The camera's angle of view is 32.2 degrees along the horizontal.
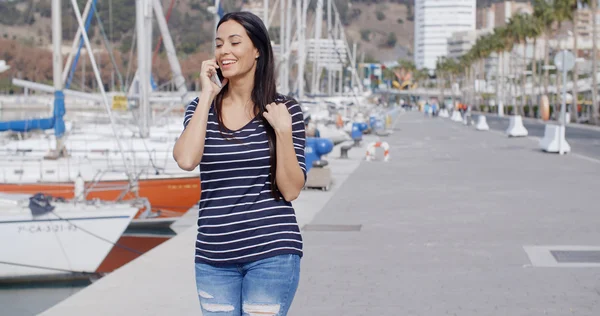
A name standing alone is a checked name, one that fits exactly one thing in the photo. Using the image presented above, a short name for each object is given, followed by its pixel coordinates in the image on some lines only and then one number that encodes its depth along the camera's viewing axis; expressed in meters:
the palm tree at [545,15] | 83.10
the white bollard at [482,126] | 56.48
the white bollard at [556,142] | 30.20
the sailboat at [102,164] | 19.09
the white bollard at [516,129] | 43.91
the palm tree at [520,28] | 101.09
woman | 4.03
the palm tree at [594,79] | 66.81
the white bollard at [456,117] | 82.62
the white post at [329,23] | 62.84
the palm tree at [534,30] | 93.75
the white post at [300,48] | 43.62
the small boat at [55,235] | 14.30
